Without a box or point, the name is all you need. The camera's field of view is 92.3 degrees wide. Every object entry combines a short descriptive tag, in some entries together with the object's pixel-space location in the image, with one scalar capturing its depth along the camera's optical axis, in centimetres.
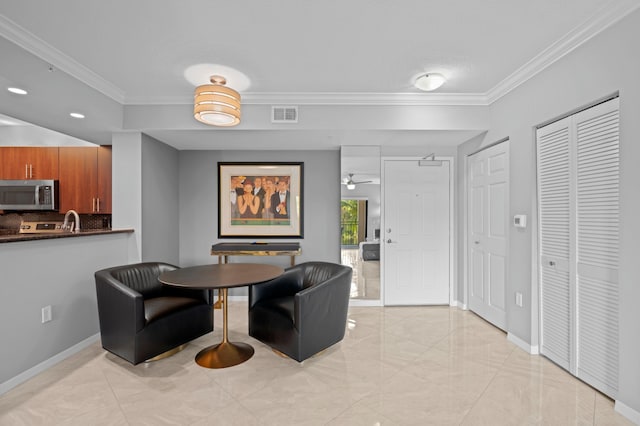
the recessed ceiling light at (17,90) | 238
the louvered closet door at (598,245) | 205
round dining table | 239
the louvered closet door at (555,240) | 244
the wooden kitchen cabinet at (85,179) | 415
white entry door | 418
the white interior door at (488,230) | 323
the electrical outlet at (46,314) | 245
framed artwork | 443
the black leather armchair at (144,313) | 237
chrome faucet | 418
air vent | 335
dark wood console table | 398
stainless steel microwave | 409
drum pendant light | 253
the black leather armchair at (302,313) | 245
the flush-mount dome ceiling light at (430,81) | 281
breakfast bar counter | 214
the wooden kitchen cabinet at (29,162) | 420
